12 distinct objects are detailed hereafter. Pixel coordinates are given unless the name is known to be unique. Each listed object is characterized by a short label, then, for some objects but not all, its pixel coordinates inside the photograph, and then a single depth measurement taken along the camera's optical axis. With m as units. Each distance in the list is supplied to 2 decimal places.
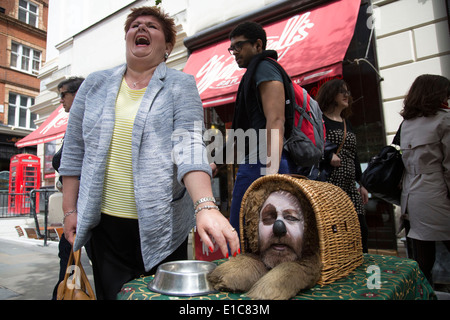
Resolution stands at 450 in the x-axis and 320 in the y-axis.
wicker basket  1.19
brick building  18.77
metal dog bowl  1.01
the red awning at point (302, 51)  3.92
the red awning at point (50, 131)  6.84
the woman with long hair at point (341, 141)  2.50
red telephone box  13.89
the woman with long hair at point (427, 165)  2.40
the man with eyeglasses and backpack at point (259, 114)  1.83
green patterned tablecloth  1.03
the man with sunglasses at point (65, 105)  2.45
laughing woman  1.29
